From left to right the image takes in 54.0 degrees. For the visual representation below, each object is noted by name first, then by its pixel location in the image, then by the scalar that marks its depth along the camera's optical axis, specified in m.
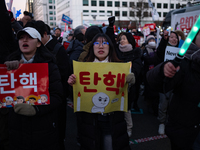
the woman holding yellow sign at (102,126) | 2.23
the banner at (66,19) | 13.70
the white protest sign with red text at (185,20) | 8.01
